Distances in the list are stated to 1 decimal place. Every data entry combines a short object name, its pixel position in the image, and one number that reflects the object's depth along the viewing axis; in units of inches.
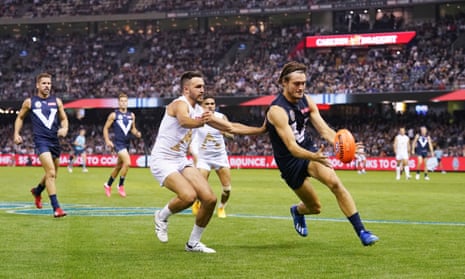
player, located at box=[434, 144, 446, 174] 1946.0
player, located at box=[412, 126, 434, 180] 1533.0
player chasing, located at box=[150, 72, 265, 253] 446.6
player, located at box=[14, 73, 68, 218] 647.1
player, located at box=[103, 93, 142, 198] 920.9
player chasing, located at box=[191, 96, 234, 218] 684.7
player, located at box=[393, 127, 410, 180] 1488.7
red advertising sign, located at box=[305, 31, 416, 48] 2357.7
